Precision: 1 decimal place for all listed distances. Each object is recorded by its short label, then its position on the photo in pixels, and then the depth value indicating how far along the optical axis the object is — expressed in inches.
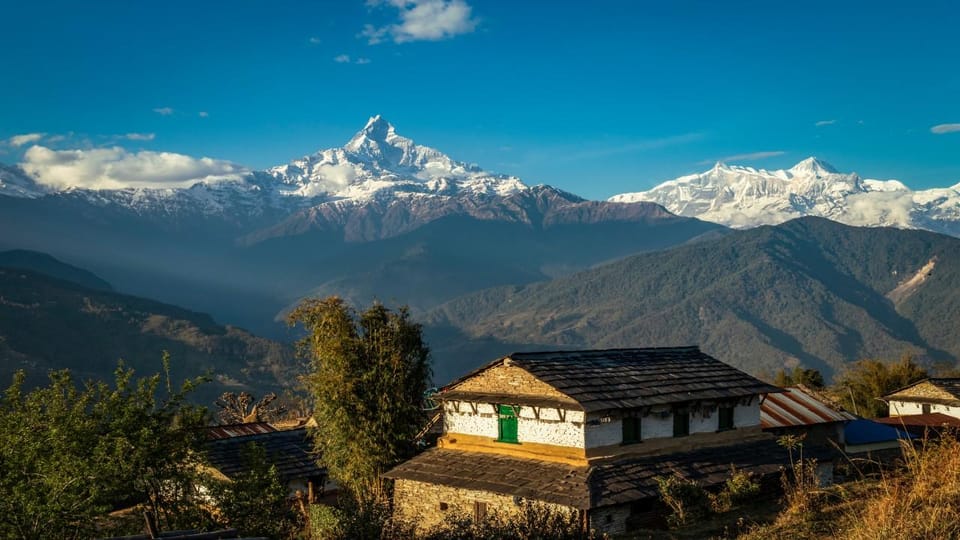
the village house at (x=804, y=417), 1683.1
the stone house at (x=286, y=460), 1439.5
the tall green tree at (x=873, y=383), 3100.4
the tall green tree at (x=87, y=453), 805.2
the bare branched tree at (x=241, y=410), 2650.1
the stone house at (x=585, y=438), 1176.2
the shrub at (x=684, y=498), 1031.0
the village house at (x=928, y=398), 2504.9
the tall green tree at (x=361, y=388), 1390.3
